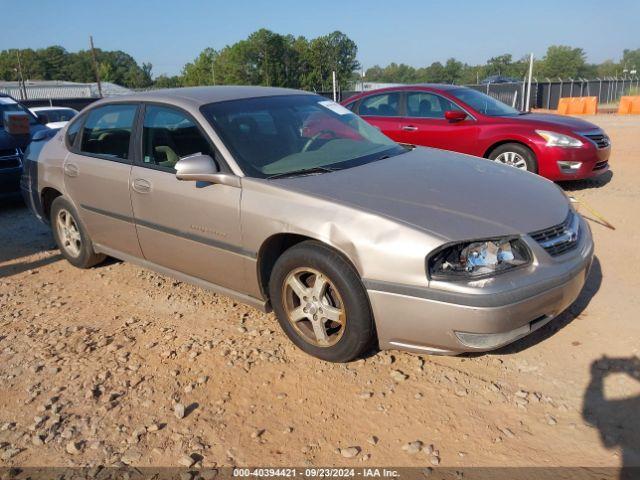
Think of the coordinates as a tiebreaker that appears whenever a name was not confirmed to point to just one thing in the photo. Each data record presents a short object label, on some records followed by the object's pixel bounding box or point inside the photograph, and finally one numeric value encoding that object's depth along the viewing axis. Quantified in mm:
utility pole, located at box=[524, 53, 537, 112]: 21955
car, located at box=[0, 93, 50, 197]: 7305
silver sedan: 2742
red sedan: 7012
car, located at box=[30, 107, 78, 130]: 13750
